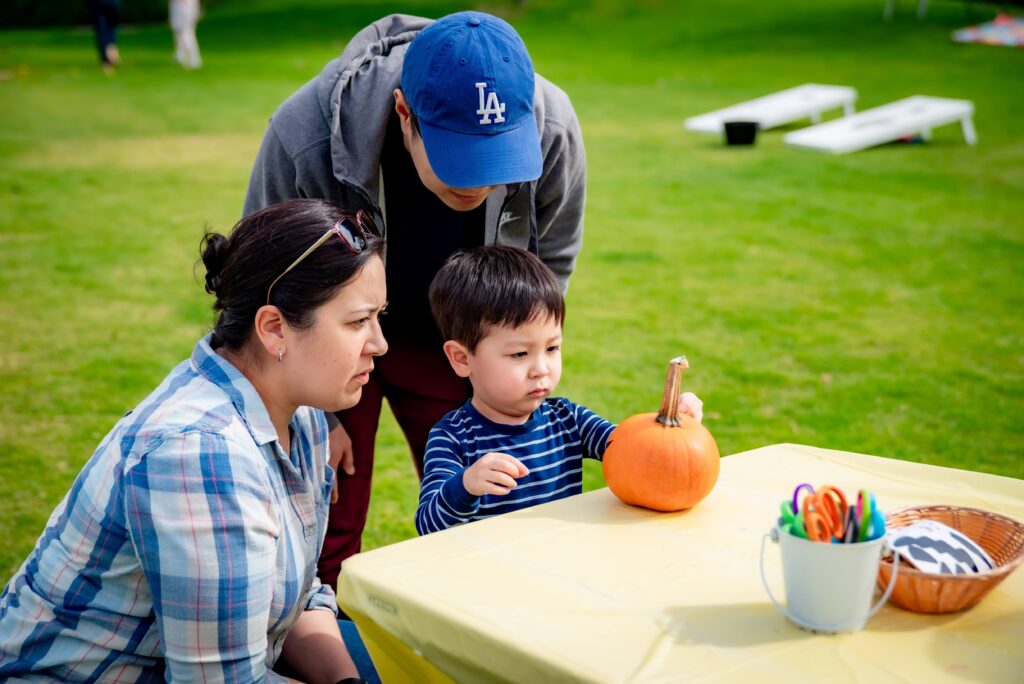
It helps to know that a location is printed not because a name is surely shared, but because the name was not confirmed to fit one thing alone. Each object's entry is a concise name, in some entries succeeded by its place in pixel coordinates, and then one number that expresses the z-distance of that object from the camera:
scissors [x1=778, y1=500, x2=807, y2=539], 1.66
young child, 2.69
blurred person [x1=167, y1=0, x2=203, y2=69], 23.34
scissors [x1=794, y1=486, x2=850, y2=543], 1.65
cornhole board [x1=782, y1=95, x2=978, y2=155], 13.21
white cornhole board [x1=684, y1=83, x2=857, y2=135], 14.90
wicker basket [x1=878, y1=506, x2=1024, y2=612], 1.71
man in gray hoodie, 2.68
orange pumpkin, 2.18
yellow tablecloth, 1.64
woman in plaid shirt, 2.00
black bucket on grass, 13.59
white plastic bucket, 1.63
